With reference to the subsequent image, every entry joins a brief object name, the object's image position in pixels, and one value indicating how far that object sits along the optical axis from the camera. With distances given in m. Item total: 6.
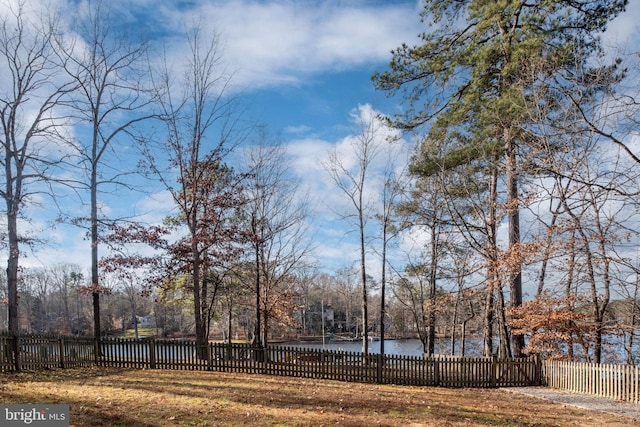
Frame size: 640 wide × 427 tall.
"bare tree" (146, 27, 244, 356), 15.76
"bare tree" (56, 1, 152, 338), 16.38
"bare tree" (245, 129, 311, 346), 19.78
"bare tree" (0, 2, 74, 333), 15.30
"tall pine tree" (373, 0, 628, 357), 11.59
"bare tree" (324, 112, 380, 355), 19.80
